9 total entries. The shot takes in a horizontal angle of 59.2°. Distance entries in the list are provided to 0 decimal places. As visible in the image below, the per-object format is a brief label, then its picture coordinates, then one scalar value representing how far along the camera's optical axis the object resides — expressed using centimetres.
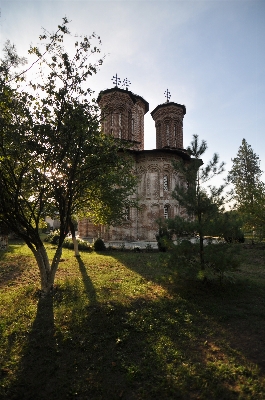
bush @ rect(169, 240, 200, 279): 766
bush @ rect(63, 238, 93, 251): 1902
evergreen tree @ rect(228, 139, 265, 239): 1692
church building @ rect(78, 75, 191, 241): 2472
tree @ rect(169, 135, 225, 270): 809
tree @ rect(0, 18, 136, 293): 689
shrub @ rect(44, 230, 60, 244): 2309
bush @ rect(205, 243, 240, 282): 750
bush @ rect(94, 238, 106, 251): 1866
